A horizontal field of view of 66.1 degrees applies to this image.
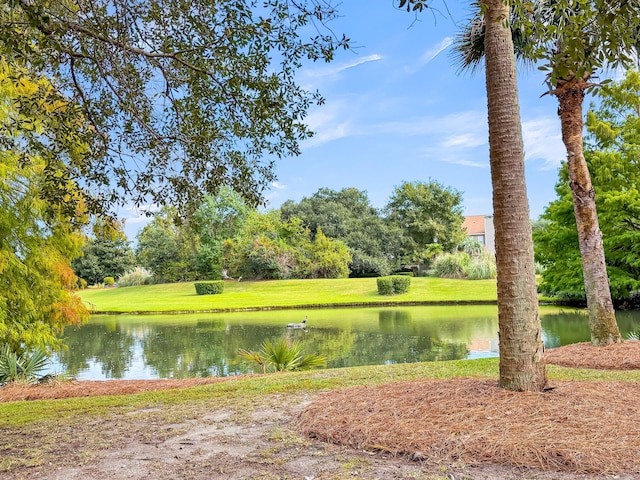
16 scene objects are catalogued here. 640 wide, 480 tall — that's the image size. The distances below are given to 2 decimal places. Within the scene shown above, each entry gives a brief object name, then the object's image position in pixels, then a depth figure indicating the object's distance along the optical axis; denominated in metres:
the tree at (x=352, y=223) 45.62
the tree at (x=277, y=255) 41.66
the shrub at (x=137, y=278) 46.91
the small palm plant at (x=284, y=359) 9.78
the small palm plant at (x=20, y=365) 9.62
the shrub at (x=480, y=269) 35.25
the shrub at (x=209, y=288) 36.41
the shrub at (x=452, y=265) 37.09
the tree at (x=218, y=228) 43.28
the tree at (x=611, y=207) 17.05
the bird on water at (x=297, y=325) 18.11
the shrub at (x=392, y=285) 31.86
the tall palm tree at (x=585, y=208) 8.54
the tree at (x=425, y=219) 46.75
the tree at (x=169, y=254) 45.16
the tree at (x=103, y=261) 51.78
